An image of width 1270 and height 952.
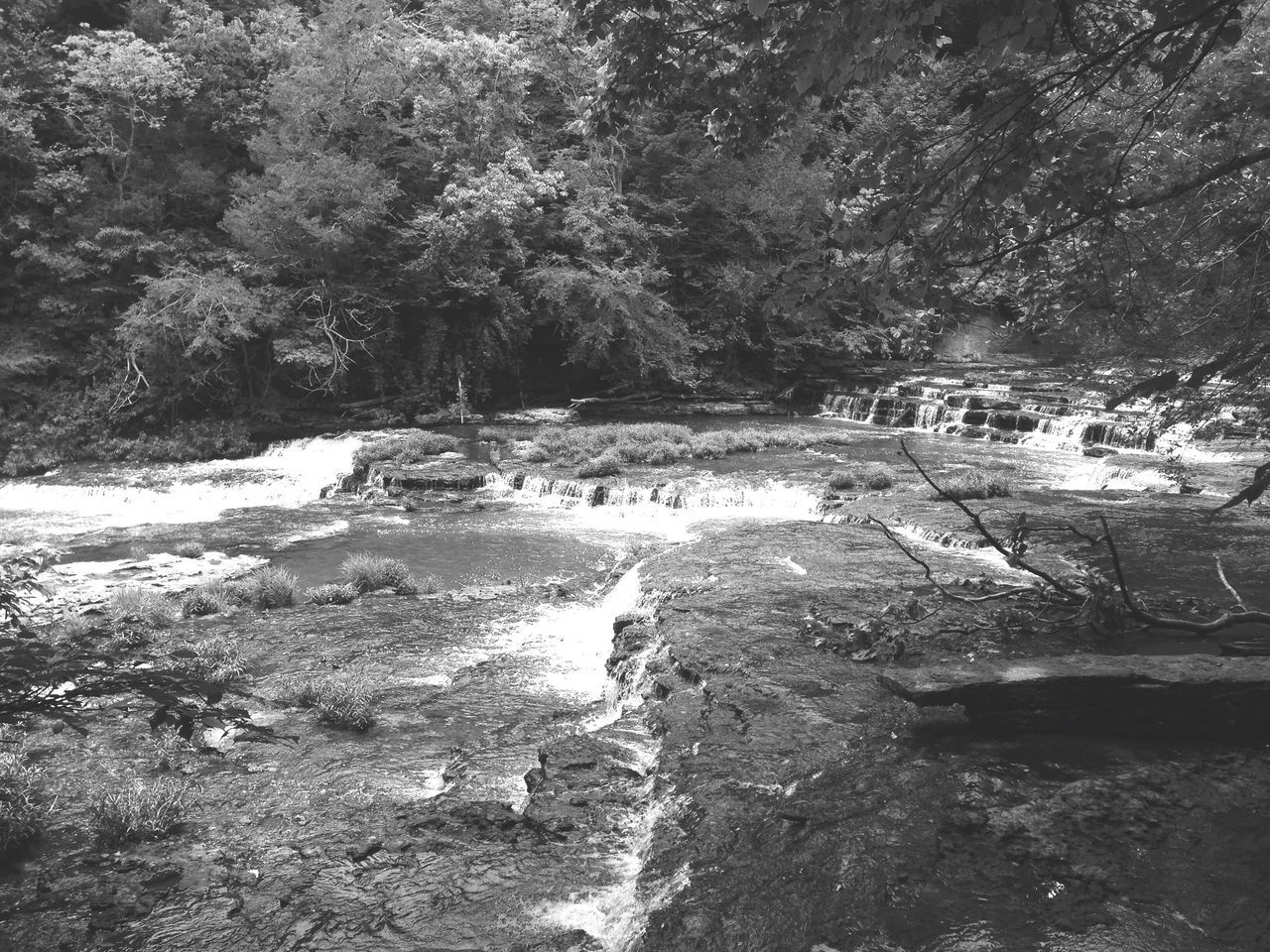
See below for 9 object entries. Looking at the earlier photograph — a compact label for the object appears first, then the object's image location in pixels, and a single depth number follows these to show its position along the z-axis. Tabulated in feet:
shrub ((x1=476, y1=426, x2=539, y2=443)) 69.06
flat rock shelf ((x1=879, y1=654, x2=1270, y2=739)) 16.16
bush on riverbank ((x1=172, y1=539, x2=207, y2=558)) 40.42
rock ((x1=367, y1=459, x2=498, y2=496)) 55.21
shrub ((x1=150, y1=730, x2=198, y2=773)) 19.80
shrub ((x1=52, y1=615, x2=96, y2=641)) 26.48
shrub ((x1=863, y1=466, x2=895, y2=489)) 49.57
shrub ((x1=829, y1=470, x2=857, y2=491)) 49.73
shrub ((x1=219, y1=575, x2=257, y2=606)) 33.40
